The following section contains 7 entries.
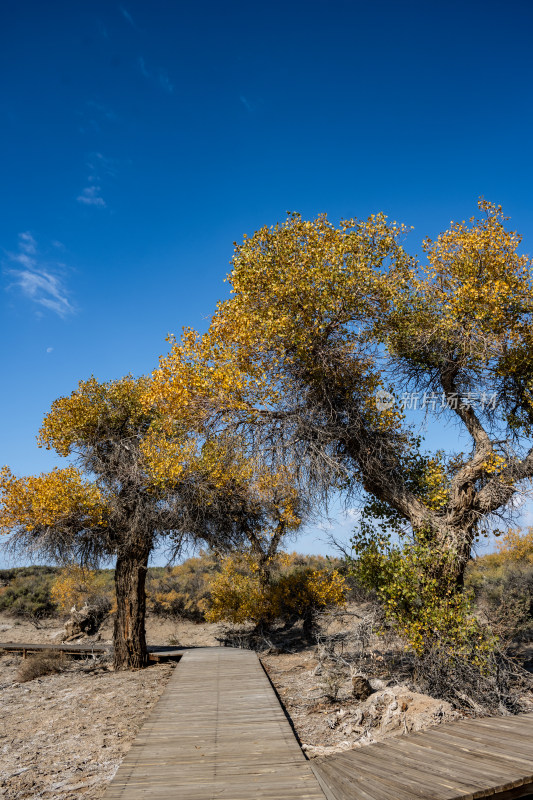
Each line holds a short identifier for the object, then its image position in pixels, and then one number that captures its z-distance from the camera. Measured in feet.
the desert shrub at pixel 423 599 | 29.32
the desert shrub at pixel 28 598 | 95.71
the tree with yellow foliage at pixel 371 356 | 34.04
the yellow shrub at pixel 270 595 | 58.13
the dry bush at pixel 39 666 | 49.52
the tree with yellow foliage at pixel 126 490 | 41.22
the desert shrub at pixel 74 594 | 87.25
